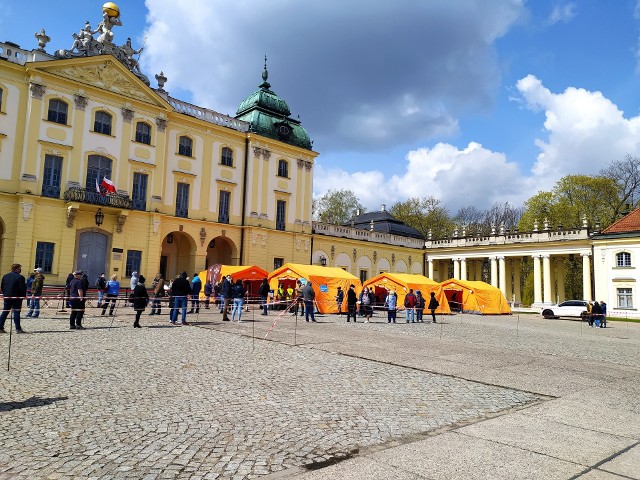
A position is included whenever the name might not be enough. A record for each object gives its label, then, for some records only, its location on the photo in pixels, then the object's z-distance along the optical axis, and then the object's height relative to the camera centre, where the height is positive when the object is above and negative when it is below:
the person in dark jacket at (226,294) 18.33 -0.32
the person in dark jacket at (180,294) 16.41 -0.31
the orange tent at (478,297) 34.59 -0.25
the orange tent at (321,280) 25.86 +0.51
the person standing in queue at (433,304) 24.66 -0.61
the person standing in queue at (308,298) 20.44 -0.40
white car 34.19 -0.96
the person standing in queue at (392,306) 21.94 -0.68
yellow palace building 25.98 +7.16
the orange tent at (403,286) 29.36 +0.33
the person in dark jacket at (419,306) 24.10 -0.70
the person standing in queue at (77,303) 13.83 -0.63
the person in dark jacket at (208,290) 25.97 -0.24
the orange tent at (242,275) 27.12 +0.67
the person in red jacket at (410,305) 23.03 -0.64
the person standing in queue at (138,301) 14.90 -0.54
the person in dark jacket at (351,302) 21.84 -0.55
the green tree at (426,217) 62.66 +9.82
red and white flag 27.81 +5.58
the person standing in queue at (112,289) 20.02 -0.28
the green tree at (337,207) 62.34 +10.74
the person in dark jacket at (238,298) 19.30 -0.46
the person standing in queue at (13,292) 12.13 -0.31
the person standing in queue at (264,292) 23.39 -0.26
